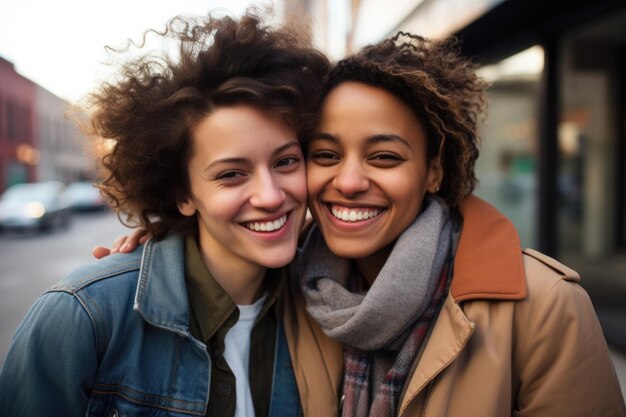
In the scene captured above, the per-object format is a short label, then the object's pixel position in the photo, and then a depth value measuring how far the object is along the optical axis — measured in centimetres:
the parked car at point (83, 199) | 2403
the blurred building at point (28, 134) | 2592
